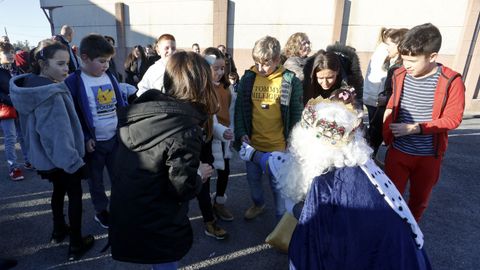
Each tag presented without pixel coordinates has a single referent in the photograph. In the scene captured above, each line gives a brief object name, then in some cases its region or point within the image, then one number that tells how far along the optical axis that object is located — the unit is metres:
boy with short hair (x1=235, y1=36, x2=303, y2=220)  2.57
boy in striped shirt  2.05
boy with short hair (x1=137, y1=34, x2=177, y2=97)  2.65
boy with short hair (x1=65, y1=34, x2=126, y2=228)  2.40
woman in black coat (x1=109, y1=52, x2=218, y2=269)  1.52
